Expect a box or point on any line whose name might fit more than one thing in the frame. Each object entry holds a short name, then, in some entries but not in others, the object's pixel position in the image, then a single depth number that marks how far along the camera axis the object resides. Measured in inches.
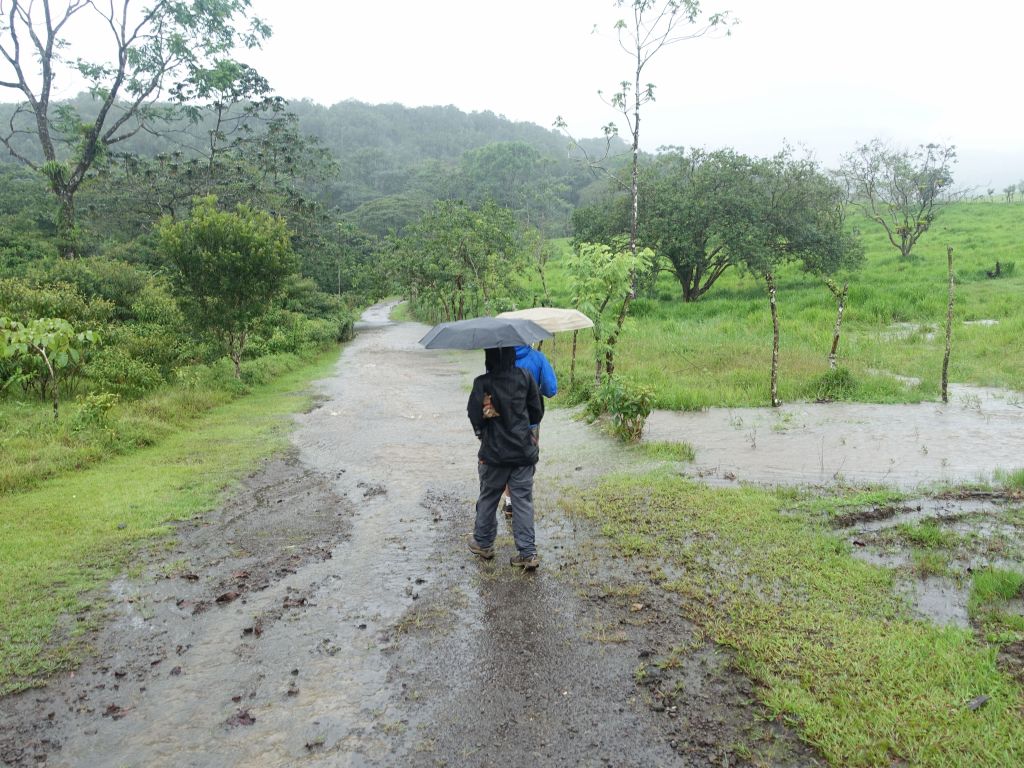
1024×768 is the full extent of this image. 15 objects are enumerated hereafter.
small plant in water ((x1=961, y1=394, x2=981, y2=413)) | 426.2
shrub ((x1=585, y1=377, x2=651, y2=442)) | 377.7
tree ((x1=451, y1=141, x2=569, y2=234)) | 3065.9
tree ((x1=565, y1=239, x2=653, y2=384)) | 463.8
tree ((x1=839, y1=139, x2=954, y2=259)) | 1176.1
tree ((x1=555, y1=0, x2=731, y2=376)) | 611.8
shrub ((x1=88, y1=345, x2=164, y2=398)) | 499.5
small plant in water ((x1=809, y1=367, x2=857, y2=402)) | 469.1
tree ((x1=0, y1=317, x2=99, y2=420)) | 311.6
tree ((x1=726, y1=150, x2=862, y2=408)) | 992.2
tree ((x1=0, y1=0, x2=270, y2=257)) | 837.8
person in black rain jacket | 201.6
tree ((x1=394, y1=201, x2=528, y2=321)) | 1120.2
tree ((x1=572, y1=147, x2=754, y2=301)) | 998.4
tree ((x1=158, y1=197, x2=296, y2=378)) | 589.9
